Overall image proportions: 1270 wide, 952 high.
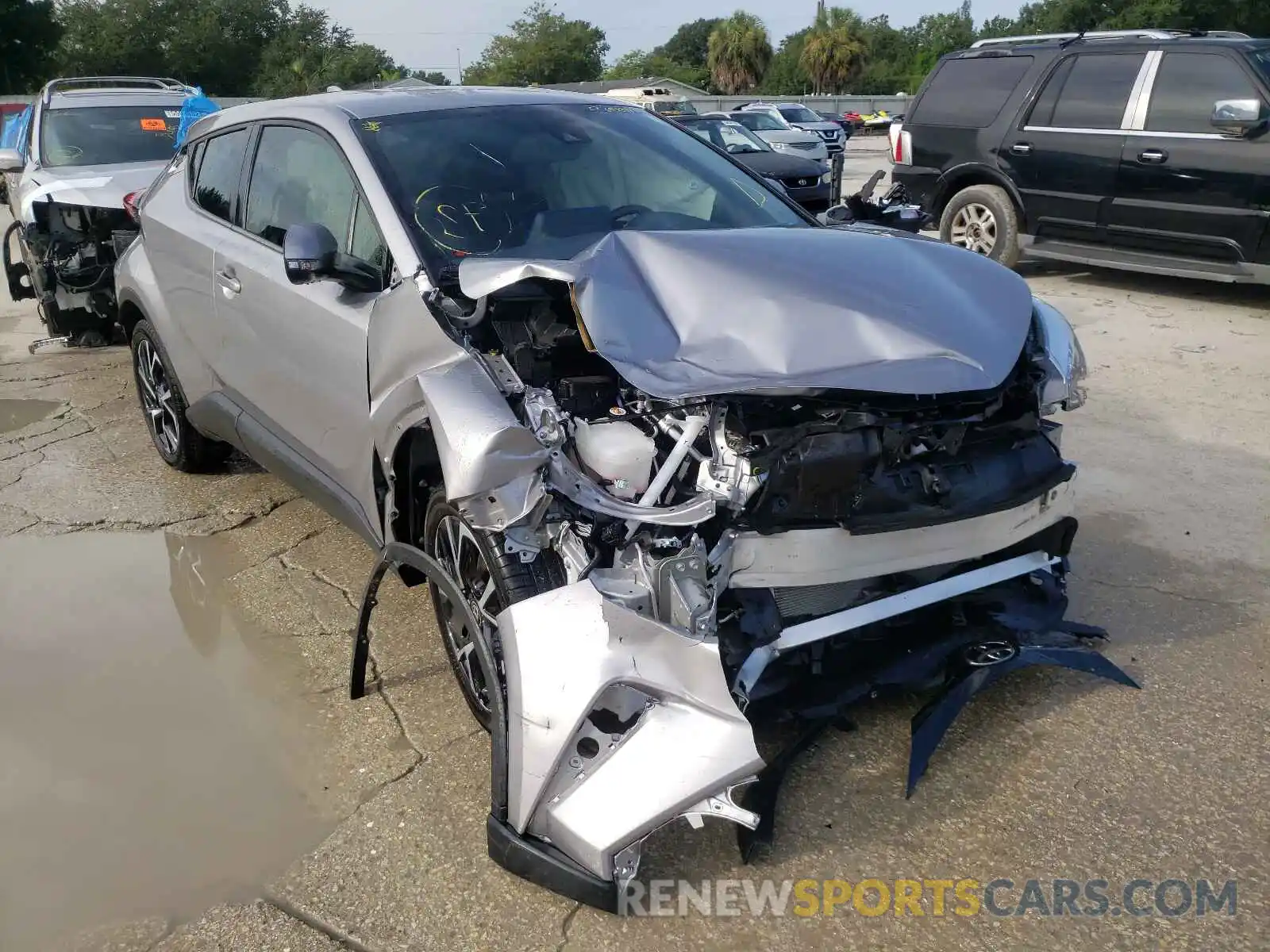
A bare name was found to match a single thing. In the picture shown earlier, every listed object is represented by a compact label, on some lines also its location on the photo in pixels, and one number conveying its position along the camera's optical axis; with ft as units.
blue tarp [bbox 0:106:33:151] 30.25
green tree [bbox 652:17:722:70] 334.85
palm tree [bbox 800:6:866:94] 214.28
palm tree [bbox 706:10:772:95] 221.05
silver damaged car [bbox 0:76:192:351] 24.21
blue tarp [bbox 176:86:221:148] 29.32
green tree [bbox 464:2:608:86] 258.16
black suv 24.47
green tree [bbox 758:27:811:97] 245.45
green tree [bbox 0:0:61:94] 144.97
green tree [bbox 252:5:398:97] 186.60
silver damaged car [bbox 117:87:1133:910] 7.50
